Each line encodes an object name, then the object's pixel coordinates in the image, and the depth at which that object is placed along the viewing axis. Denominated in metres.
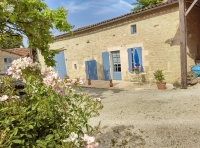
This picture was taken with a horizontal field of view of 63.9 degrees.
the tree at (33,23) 3.09
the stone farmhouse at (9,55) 26.07
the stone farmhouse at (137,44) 9.03
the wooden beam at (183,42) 7.65
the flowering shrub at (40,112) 1.57
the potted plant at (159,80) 8.34
